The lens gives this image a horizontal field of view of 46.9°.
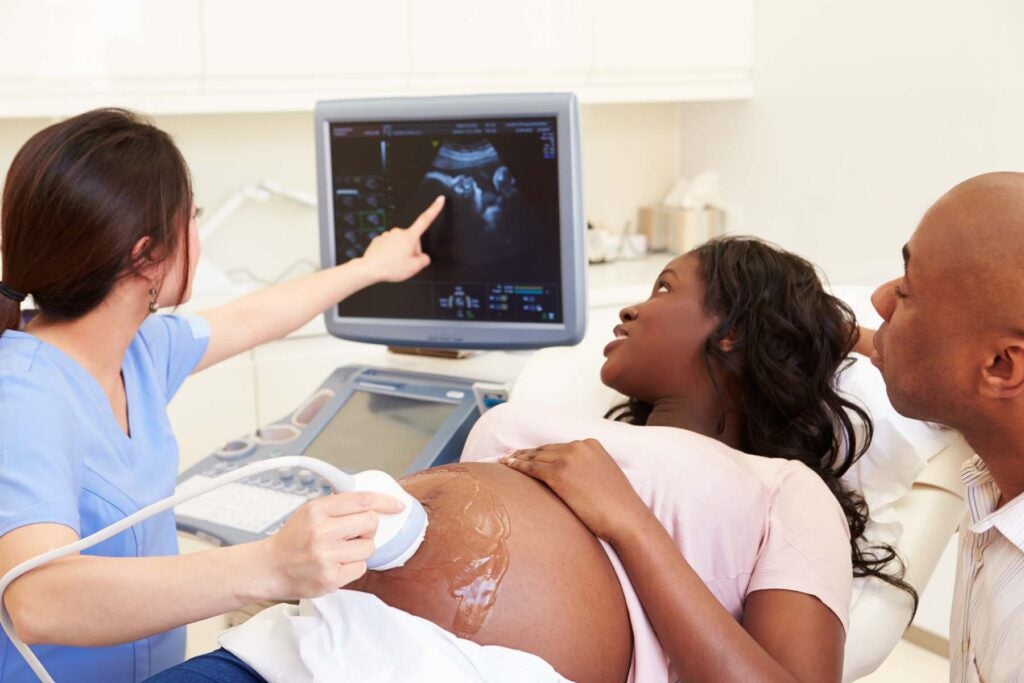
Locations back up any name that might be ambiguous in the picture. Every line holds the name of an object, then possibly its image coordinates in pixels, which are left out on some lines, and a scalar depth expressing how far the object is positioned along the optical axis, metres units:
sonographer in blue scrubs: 1.16
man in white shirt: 1.18
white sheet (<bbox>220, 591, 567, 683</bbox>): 1.16
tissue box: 3.98
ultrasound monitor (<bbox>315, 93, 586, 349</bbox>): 1.90
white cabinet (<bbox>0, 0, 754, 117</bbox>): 2.98
